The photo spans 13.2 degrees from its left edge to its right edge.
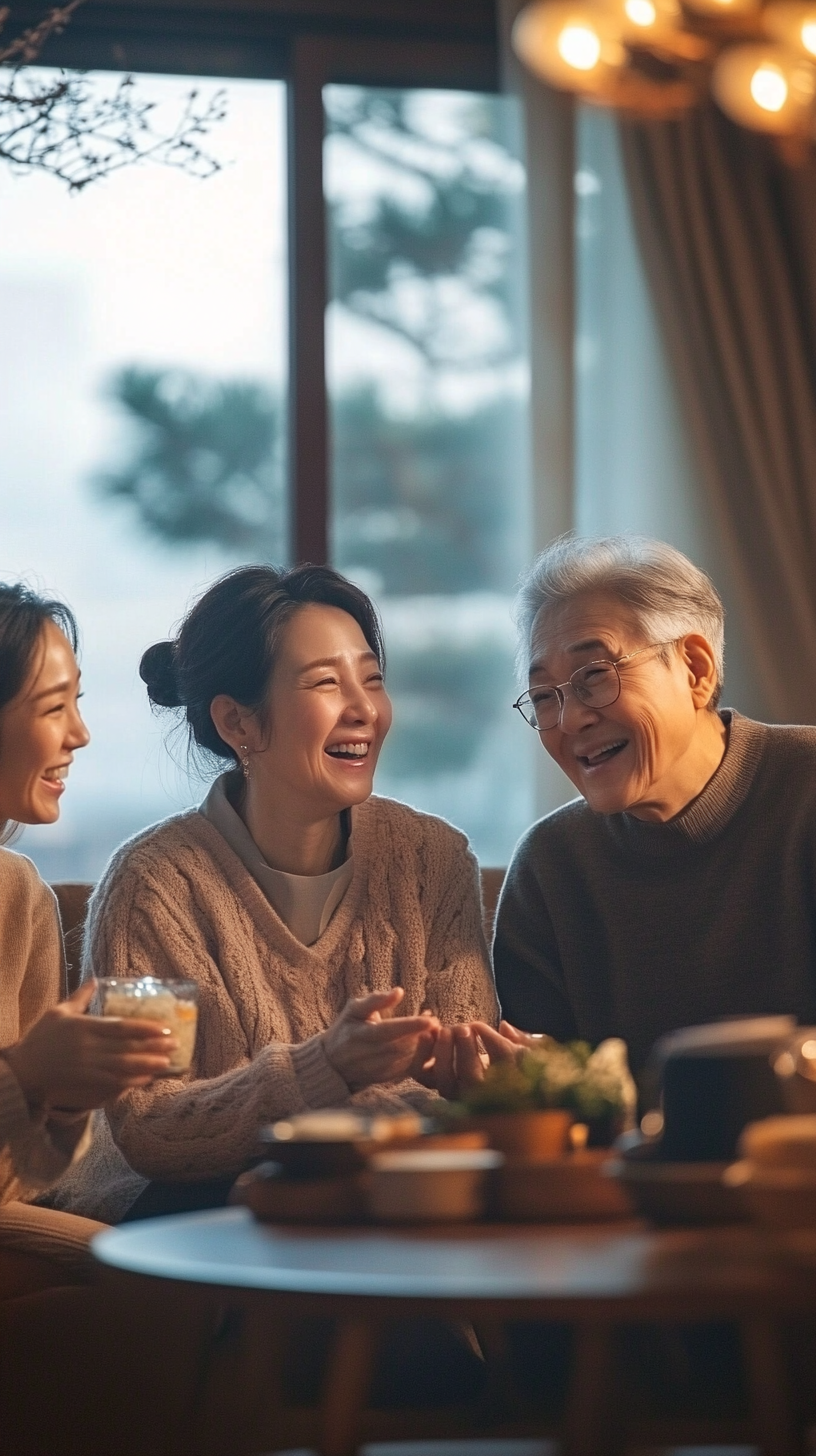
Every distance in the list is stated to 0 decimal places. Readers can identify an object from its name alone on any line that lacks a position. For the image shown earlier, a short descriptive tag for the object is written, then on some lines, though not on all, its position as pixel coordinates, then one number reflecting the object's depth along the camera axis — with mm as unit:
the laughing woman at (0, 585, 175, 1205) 3110
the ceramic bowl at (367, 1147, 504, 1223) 2669
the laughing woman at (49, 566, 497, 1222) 3278
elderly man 3279
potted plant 2718
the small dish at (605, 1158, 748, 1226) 2621
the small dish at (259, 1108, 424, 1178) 2708
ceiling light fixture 3284
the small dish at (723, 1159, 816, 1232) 2532
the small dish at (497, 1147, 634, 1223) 2667
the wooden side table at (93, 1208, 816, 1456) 2360
